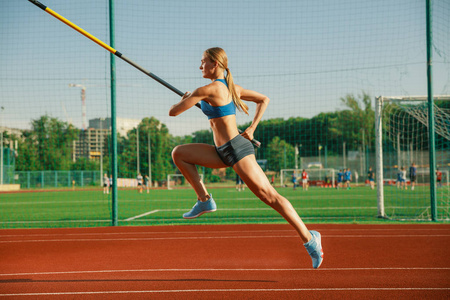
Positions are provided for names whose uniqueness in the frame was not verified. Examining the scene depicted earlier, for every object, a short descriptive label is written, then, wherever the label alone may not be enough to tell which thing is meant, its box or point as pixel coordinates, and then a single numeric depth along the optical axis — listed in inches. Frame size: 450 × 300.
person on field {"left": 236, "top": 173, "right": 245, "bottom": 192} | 1575.5
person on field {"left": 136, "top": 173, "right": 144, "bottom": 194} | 1468.0
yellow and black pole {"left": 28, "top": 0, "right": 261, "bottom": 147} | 220.8
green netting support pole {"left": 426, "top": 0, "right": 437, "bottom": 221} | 521.7
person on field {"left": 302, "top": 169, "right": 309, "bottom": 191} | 1530.6
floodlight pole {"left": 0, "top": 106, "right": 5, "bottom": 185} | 1931.5
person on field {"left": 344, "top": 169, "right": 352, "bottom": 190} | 1649.5
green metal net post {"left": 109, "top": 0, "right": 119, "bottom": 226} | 517.9
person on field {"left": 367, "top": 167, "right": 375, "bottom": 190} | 1646.5
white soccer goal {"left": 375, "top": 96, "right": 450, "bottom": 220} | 567.5
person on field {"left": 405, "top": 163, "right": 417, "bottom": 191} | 1328.1
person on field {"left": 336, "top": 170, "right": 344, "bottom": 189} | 1653.5
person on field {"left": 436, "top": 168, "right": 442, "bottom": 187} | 1294.3
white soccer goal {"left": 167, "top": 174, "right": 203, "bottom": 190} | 1972.2
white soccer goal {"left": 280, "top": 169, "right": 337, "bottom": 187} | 1967.6
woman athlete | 180.7
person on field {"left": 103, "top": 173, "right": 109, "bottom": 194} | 1378.2
